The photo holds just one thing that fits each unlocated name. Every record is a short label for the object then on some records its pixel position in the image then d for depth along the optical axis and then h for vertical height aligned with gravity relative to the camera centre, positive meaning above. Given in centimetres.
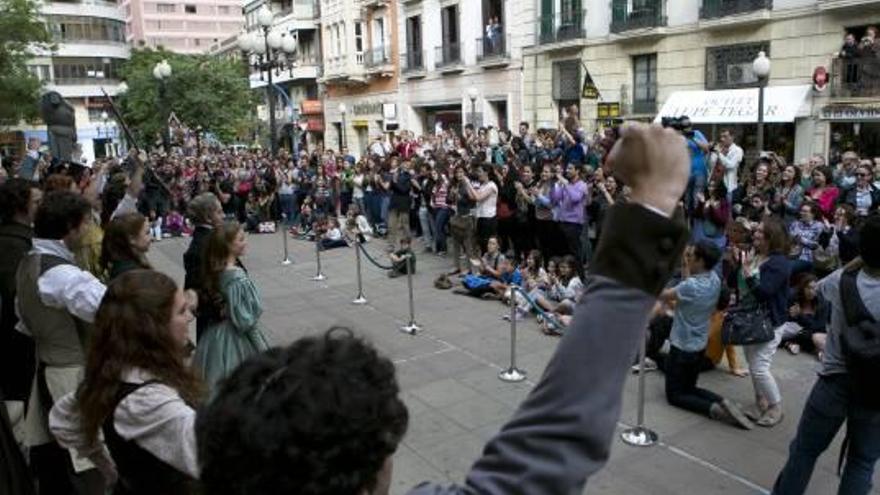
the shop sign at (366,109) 3541 +182
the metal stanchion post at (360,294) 1051 -228
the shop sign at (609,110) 1928 +72
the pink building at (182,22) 8550 +1601
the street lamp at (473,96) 2691 +168
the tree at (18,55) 2766 +412
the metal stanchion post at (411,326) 881 -232
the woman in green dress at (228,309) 436 -99
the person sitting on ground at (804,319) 753 -204
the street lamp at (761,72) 1385 +119
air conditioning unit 1822 +152
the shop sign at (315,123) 4241 +134
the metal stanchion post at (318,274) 1233 -227
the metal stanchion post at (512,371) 698 -233
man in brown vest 342 -96
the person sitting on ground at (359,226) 1537 -182
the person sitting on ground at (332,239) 1532 -205
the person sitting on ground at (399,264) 1199 -207
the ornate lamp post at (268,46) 1573 +241
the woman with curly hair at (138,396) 220 -79
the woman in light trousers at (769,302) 571 -141
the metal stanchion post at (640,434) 551 -238
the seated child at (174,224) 1822 -191
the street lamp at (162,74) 2048 +222
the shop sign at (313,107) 4203 +230
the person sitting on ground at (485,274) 1041 -207
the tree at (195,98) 4064 +305
